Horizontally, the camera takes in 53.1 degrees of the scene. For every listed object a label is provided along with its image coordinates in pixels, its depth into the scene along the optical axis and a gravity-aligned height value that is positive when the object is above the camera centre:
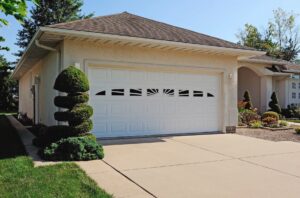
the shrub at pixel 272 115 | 14.68 -0.79
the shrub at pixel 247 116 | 14.92 -0.86
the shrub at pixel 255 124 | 13.75 -1.16
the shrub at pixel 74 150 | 6.58 -1.13
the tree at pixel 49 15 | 34.69 +9.97
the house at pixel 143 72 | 9.16 +0.98
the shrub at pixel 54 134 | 7.54 -0.87
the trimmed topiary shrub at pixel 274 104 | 18.98 -0.32
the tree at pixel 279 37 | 40.72 +8.84
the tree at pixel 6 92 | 32.38 +0.87
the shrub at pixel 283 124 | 14.20 -1.19
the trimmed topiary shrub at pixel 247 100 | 17.45 -0.06
